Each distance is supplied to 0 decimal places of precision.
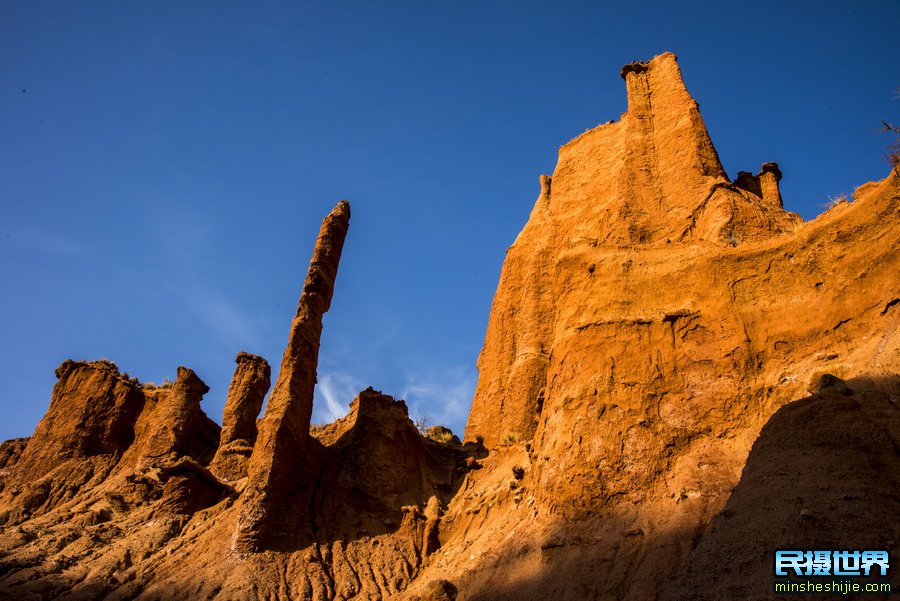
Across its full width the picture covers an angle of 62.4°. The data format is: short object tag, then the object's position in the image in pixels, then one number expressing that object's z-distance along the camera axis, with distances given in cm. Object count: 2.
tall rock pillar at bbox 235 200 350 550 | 2245
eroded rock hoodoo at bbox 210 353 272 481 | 2684
